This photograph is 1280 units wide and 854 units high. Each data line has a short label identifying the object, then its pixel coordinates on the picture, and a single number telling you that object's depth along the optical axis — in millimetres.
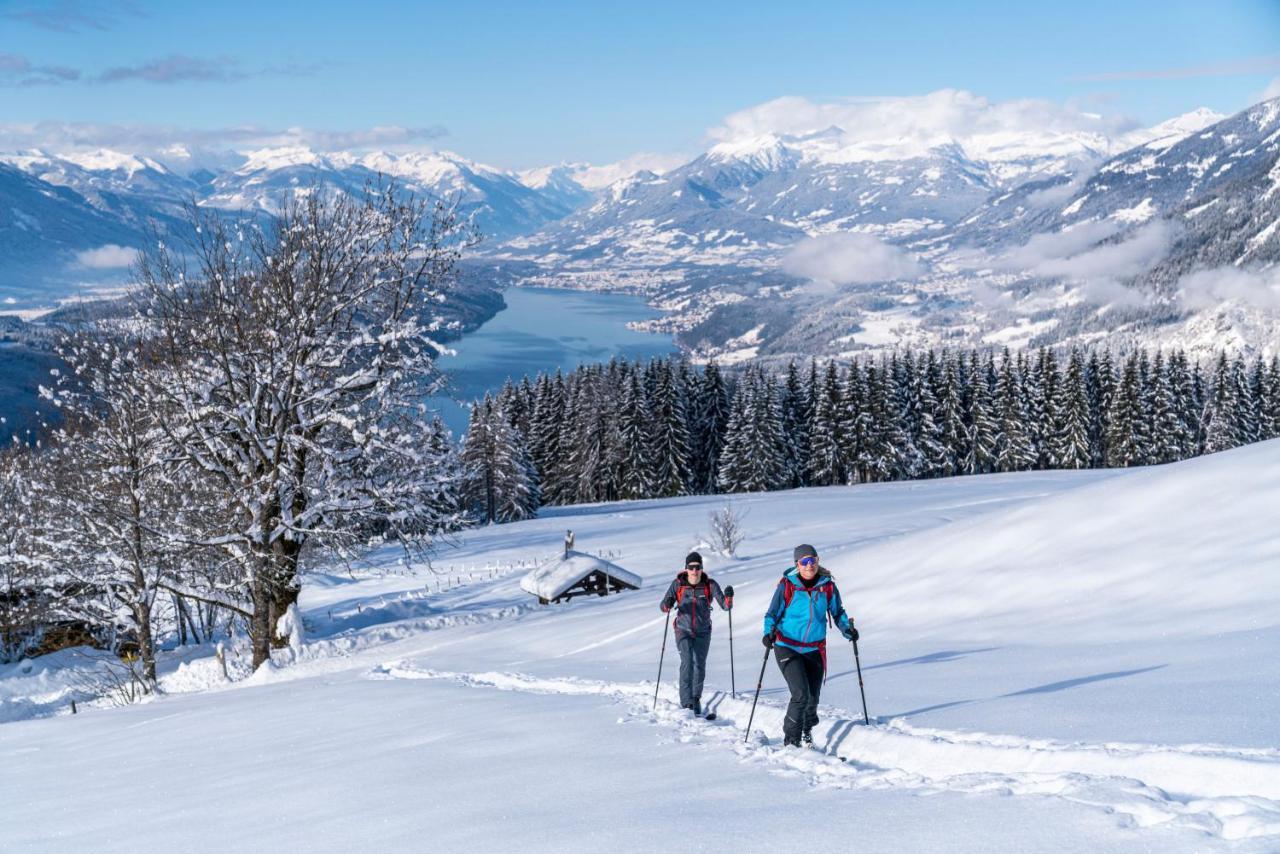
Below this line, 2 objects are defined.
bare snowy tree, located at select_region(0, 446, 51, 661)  26311
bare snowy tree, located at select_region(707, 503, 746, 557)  32375
